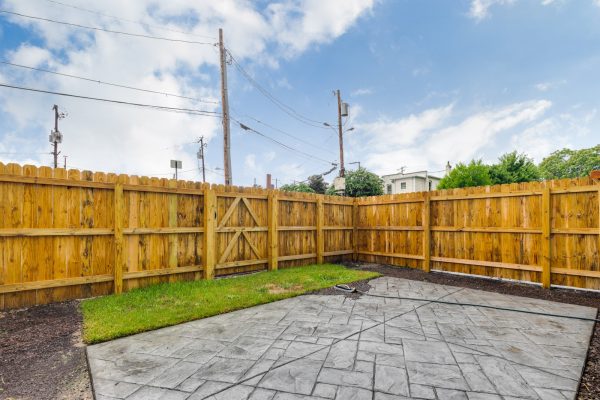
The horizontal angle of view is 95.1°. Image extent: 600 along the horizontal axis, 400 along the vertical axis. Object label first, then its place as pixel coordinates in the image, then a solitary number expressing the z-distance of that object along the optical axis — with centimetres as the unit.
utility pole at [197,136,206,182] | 3002
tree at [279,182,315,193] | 2642
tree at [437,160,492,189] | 1562
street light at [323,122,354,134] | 1570
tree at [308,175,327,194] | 2635
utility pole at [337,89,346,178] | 1499
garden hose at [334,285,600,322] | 369
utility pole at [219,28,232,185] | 1027
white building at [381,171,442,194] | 3059
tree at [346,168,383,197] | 1814
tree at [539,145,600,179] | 3604
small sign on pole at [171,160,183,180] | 1494
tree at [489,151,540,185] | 1717
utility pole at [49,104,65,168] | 1823
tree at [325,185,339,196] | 2372
